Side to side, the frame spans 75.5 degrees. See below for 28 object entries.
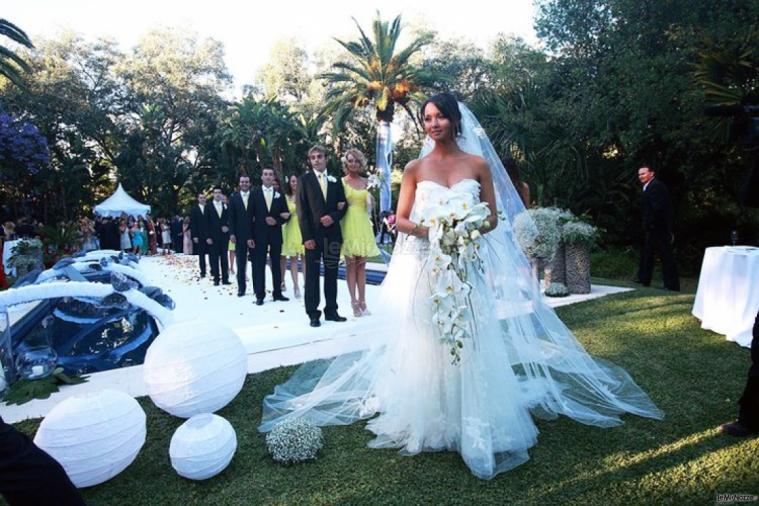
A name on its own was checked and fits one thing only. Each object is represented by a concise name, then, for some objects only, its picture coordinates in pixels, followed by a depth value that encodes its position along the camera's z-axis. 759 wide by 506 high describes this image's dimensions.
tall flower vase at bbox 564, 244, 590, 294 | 7.54
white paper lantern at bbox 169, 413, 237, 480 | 2.54
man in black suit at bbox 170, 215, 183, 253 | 23.73
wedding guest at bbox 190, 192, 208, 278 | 10.61
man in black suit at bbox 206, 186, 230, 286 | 9.97
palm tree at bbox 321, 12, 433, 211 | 25.09
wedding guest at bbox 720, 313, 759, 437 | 2.74
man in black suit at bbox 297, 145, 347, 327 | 5.91
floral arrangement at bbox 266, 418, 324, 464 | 2.75
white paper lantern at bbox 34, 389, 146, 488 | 2.43
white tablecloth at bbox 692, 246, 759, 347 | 4.68
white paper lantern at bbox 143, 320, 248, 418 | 3.19
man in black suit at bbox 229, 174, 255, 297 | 8.06
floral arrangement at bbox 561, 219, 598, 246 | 7.32
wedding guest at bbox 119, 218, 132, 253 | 20.48
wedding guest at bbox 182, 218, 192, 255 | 20.16
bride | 2.68
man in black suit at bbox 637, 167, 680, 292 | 7.80
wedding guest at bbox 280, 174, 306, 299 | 7.92
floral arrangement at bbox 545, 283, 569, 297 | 7.38
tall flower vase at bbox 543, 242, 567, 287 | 7.65
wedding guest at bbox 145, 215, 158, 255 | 23.80
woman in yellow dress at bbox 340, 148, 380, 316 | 6.12
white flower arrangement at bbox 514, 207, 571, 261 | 7.24
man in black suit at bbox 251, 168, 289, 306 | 7.60
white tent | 24.03
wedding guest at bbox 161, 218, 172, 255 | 24.50
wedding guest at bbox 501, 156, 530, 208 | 5.57
